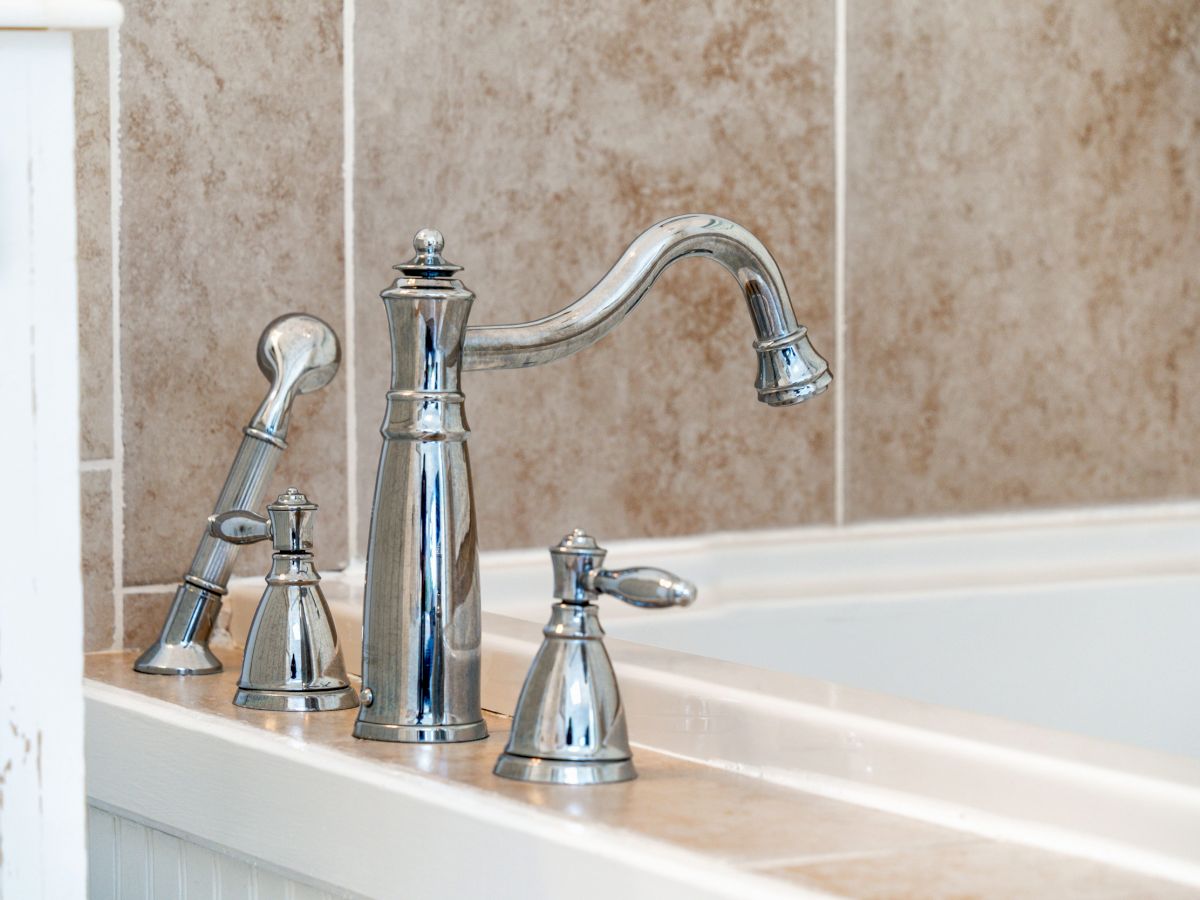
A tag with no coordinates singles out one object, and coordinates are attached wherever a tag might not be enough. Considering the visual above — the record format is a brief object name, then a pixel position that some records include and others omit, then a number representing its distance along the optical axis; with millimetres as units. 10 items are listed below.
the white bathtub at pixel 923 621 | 1814
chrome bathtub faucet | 1691
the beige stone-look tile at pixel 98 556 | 2009
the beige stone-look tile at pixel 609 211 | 2149
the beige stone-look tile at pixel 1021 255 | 2386
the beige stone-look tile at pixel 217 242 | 2022
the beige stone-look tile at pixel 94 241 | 1997
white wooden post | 1471
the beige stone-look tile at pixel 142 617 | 2023
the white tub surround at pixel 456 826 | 1491
